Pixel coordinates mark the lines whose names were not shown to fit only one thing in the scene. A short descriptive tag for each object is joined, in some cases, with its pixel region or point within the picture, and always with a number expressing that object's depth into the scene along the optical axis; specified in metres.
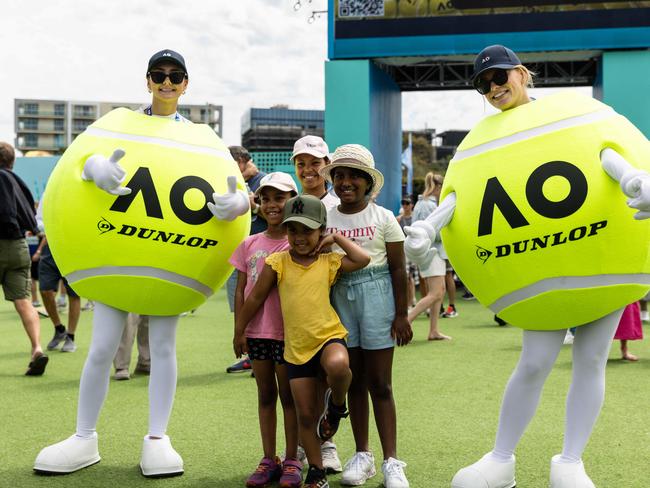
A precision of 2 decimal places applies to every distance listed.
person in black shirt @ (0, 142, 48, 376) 6.61
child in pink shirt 3.80
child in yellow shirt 3.56
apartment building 103.19
